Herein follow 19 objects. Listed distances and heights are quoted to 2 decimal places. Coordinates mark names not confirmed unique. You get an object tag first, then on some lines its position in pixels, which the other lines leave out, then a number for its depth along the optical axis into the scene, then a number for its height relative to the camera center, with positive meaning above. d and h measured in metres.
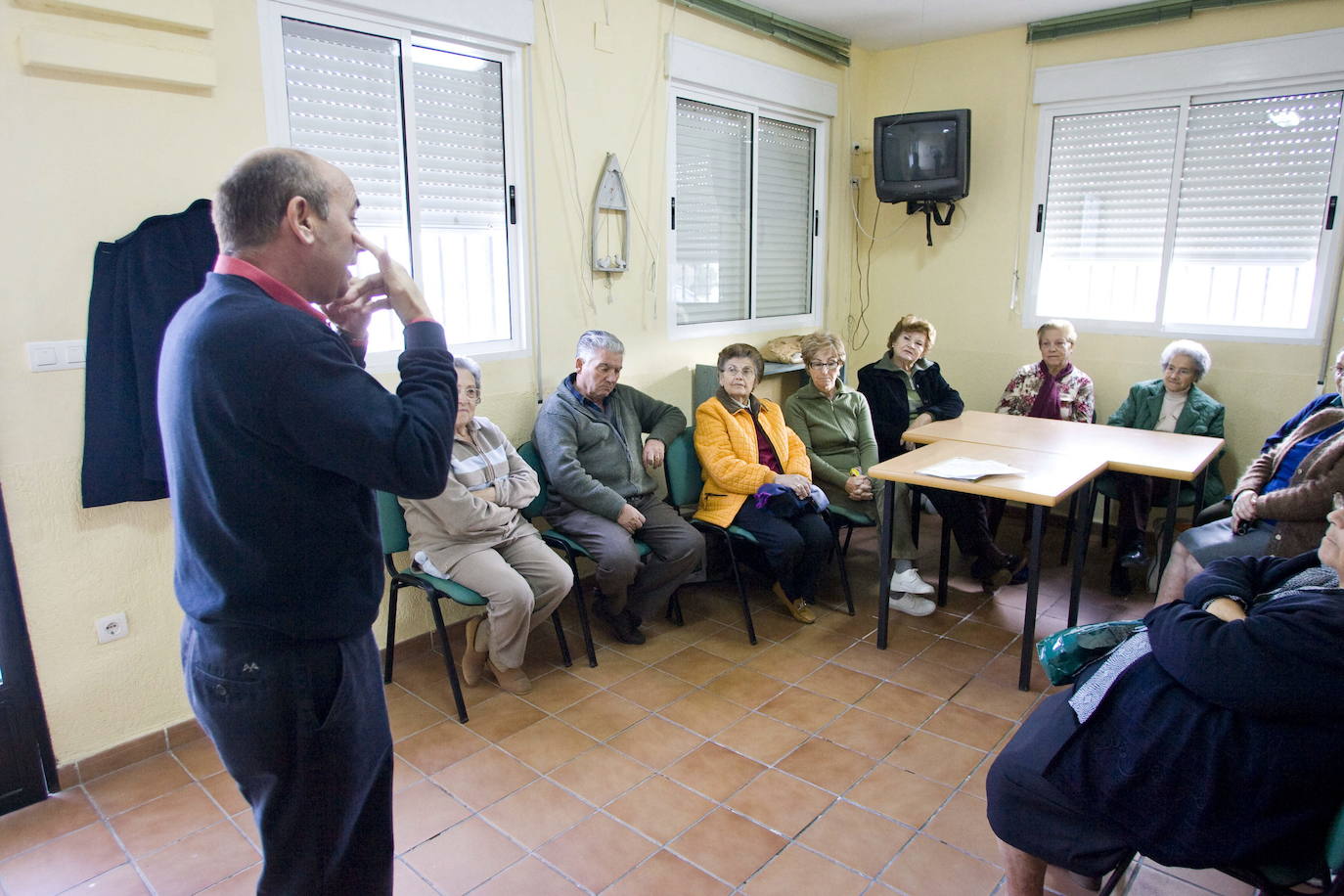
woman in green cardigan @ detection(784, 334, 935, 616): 3.66 -0.73
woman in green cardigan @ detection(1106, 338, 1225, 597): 3.88 -0.65
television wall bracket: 4.98 +0.42
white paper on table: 3.02 -0.68
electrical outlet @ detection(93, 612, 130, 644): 2.46 -1.01
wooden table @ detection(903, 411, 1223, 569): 3.26 -0.68
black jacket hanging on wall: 2.33 -0.18
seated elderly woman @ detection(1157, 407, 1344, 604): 2.84 -0.77
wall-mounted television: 4.64 +0.71
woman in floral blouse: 4.30 -0.53
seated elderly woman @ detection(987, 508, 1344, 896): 1.44 -0.83
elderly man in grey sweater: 3.20 -0.83
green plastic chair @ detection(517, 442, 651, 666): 3.13 -0.97
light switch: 2.25 -0.20
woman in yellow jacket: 3.45 -0.81
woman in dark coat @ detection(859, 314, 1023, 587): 4.16 -0.55
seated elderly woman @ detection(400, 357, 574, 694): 2.82 -0.91
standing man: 1.12 -0.28
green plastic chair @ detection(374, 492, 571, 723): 2.76 -1.01
